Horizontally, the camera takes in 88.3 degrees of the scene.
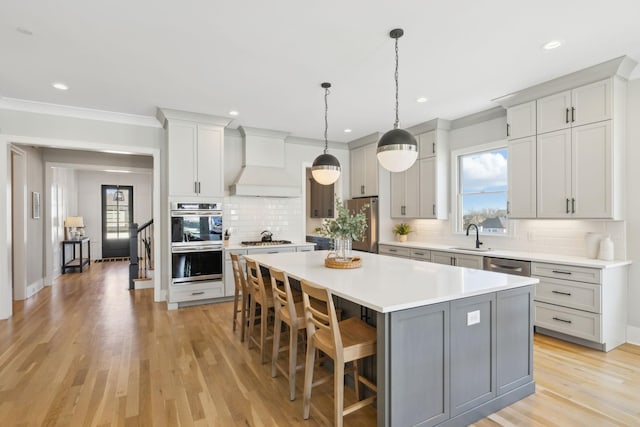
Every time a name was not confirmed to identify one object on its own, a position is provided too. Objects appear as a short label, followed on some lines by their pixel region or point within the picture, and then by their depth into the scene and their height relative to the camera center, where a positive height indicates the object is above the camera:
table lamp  8.05 -0.30
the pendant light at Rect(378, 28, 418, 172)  2.62 +0.51
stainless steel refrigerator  5.95 -0.32
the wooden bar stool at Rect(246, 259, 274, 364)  2.98 -0.81
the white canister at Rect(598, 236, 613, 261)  3.36 -0.40
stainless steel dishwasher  3.71 -0.64
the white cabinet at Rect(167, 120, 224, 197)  4.77 +0.79
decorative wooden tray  2.97 -0.47
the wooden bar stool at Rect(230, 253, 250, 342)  3.48 -0.85
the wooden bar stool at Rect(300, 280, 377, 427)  1.91 -0.80
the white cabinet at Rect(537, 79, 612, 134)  3.28 +1.10
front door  9.50 -0.16
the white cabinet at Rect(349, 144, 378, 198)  6.10 +0.78
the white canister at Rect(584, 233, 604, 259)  3.50 -0.35
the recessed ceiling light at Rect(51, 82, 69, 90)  3.70 +1.44
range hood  5.40 +0.76
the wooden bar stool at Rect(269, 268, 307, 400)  2.40 -0.82
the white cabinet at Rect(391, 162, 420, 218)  5.61 +0.32
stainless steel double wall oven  4.74 -0.45
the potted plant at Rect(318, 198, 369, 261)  2.94 -0.14
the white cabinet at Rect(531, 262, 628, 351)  3.17 -0.93
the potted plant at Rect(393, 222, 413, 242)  5.79 -0.34
